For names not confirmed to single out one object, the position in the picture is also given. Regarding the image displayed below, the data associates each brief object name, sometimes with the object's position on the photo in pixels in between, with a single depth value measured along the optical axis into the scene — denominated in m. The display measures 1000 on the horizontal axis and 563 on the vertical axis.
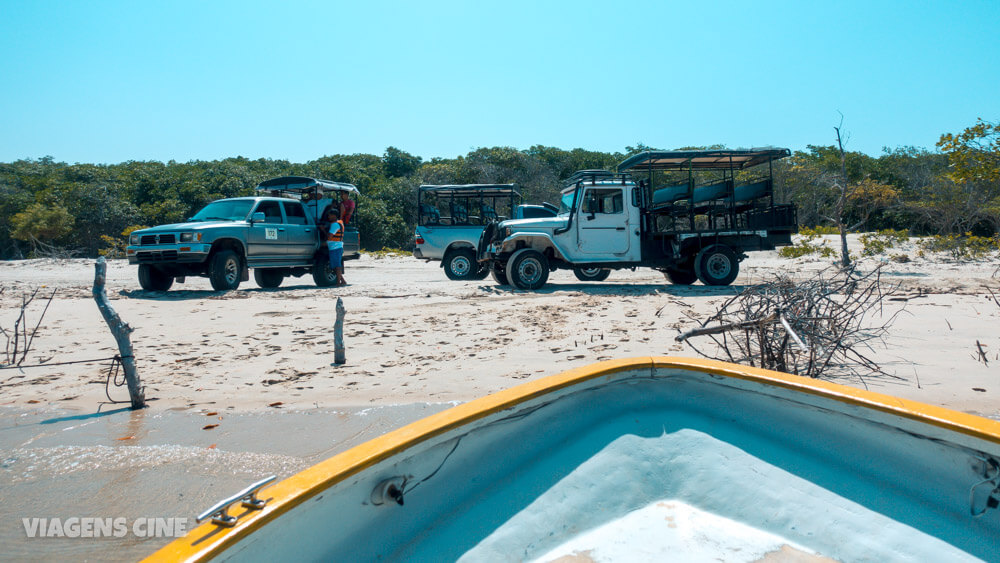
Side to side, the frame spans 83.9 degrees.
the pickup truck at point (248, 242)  10.02
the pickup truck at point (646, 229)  10.92
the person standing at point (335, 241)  11.52
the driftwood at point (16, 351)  5.38
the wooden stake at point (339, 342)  5.25
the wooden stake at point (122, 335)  4.21
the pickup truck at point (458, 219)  14.31
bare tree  11.80
